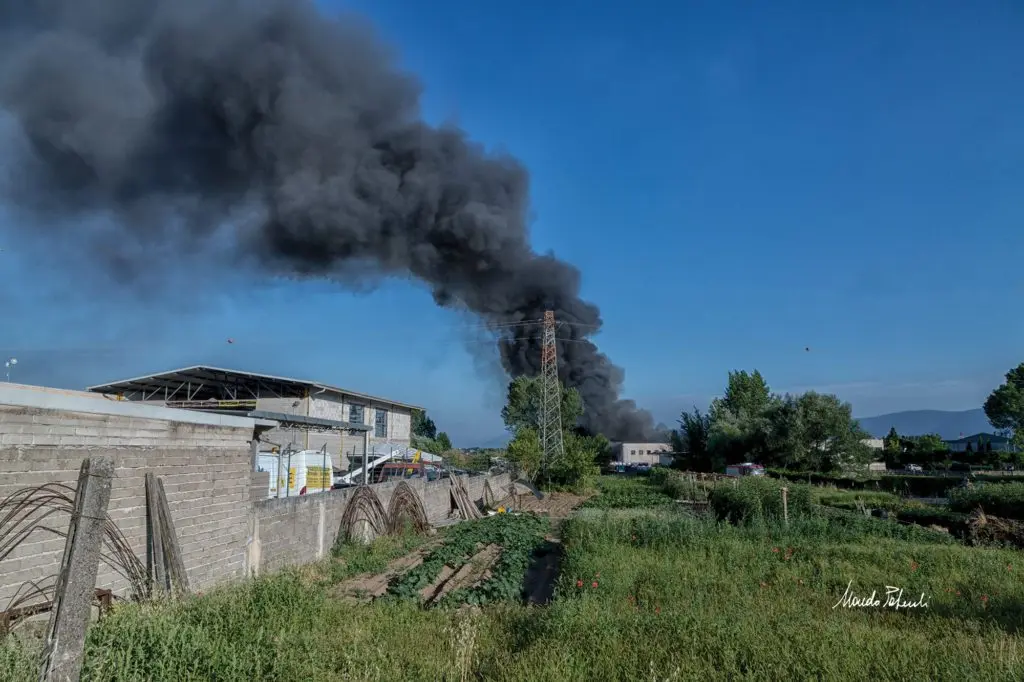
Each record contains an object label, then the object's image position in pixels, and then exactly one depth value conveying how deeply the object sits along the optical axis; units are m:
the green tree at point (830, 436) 39.06
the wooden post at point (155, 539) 6.42
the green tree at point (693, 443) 51.03
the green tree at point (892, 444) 62.06
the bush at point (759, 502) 14.56
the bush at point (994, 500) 16.16
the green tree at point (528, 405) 50.00
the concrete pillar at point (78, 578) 3.26
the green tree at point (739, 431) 43.47
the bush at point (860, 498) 21.16
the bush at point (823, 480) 33.11
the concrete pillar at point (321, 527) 10.59
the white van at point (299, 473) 14.65
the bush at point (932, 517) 15.24
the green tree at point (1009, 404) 59.50
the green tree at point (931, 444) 58.51
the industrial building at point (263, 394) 24.20
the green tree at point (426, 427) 81.69
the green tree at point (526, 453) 29.94
